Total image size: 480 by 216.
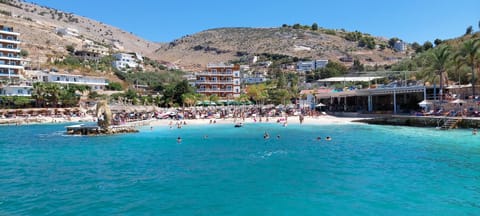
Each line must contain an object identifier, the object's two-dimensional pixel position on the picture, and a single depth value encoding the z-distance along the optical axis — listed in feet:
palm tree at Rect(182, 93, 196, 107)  214.69
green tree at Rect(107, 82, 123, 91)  275.02
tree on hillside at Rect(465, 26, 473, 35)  283.28
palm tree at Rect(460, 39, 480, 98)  122.62
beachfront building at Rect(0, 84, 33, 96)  209.10
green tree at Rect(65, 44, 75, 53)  384.35
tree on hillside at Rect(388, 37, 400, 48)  527.97
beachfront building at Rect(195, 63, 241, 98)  267.80
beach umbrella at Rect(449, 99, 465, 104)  120.71
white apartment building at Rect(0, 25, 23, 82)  229.45
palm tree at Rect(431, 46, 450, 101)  130.72
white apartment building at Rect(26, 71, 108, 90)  239.71
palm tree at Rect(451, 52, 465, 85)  130.52
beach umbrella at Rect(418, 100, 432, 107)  131.20
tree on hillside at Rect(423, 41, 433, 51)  384.84
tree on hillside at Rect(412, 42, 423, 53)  492.00
